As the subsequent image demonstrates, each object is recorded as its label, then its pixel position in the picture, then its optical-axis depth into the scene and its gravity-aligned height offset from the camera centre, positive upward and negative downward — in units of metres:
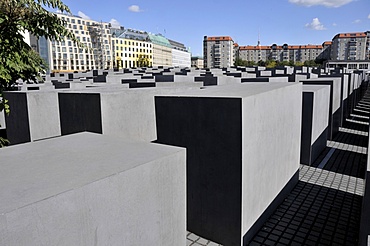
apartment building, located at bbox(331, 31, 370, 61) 118.44 +9.93
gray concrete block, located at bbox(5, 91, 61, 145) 8.47 -0.97
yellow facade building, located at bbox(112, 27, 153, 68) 94.82 +8.84
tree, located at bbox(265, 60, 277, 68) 94.47 +3.12
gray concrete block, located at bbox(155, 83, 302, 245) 5.62 -1.45
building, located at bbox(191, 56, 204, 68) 172.25 +7.21
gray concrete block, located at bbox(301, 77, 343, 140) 14.19 -1.46
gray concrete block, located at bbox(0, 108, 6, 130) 11.91 -1.51
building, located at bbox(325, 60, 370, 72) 80.81 +2.09
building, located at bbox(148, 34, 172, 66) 114.02 +9.80
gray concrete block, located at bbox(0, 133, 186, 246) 2.60 -1.08
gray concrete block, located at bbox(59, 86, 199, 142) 6.91 -0.83
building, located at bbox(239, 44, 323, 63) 138.50 +9.47
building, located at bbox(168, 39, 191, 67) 140.12 +9.80
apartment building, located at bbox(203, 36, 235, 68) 129.75 +10.08
